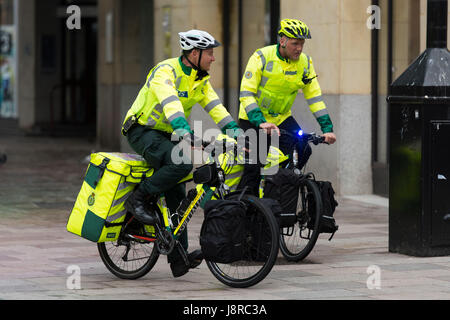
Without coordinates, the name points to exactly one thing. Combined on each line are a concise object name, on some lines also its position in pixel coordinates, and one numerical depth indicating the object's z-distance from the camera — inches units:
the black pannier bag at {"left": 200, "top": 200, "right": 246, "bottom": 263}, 551.5
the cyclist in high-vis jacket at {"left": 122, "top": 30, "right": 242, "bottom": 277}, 573.6
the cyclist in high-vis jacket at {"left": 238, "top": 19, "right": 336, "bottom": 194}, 665.0
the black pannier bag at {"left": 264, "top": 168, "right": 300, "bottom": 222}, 650.2
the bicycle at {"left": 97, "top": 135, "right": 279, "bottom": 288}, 553.3
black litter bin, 669.3
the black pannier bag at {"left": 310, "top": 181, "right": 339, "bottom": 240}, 649.0
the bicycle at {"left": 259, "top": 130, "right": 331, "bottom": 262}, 649.6
